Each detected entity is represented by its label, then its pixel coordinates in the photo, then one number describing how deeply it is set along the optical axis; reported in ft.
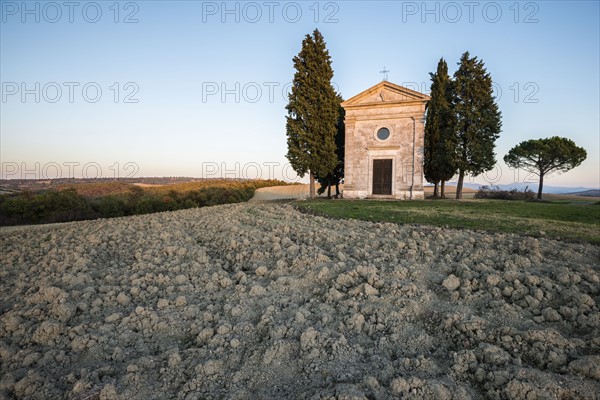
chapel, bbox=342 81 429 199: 63.98
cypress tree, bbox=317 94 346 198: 74.59
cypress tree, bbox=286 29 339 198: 66.33
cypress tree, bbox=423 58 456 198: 65.49
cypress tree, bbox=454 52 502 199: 63.36
